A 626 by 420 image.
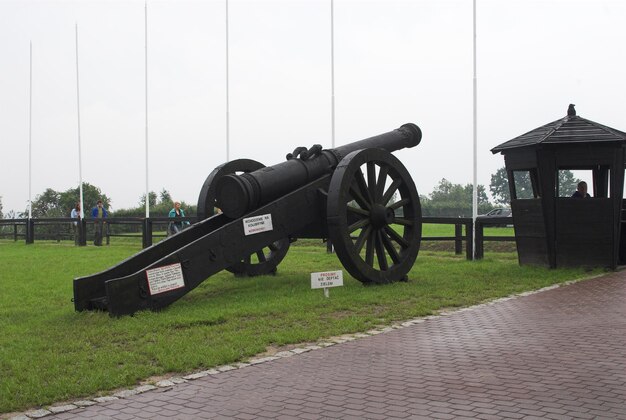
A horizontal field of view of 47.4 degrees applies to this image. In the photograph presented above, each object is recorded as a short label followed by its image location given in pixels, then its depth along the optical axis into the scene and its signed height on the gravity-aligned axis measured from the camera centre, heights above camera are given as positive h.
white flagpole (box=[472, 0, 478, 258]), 18.05 +1.85
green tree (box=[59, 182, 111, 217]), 44.67 +1.40
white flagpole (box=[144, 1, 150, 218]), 29.30 +7.49
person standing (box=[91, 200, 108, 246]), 25.13 -0.11
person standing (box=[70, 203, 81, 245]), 25.78 -0.14
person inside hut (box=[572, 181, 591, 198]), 13.67 +0.48
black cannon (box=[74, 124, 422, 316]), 9.05 -0.09
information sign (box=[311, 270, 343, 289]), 9.88 -0.87
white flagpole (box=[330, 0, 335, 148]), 22.44 +5.05
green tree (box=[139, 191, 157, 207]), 46.13 +1.38
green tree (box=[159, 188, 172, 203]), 53.94 +1.82
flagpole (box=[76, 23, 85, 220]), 27.74 +2.79
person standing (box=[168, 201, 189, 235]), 22.17 -0.13
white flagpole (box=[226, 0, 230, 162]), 26.16 +3.69
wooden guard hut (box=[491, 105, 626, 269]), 13.31 +0.33
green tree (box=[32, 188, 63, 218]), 43.69 +1.01
